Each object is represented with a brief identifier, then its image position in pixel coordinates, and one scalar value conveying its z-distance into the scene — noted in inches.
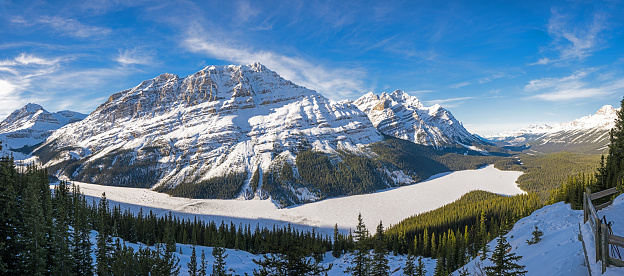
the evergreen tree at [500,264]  691.4
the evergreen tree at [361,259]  1321.4
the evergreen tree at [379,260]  1266.7
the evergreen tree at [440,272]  1582.6
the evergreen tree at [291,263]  649.0
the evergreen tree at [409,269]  2217.4
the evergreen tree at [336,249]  3865.7
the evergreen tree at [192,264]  1696.4
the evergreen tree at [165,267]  968.9
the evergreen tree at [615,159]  1734.6
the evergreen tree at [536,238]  1046.1
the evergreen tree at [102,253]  1380.3
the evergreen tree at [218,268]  1726.7
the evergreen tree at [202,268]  1809.2
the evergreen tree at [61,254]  1234.0
